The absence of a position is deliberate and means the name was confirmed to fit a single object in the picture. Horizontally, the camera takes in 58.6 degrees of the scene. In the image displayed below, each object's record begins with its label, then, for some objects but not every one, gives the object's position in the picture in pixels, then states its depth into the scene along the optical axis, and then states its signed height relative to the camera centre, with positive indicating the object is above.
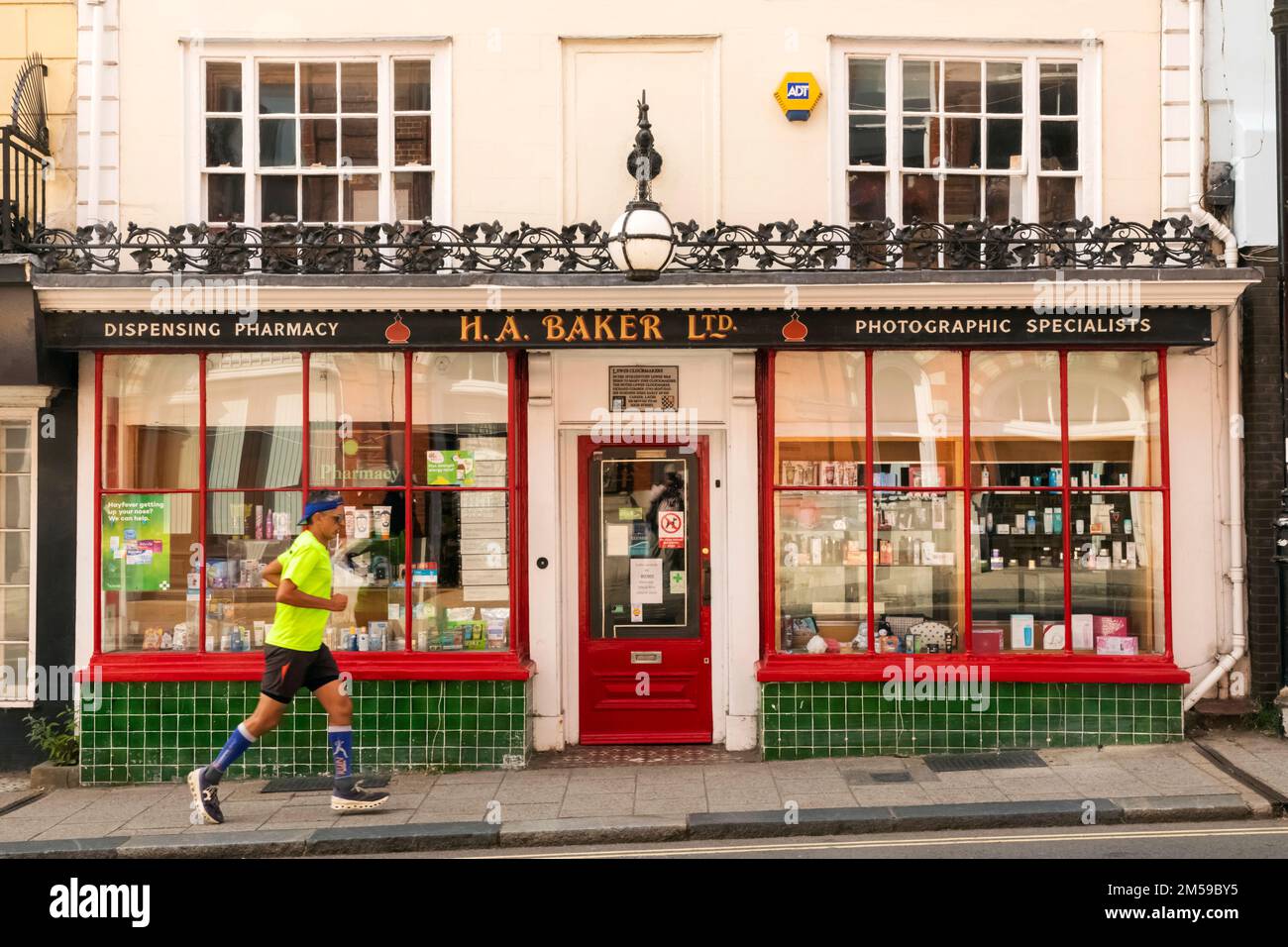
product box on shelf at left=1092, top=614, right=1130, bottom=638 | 9.06 -1.13
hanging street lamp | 8.09 +1.75
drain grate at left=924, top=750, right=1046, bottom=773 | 8.45 -2.07
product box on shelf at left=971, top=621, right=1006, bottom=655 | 9.05 -1.22
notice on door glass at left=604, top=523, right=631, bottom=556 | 9.39 -0.41
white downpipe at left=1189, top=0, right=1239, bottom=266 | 9.20 +3.00
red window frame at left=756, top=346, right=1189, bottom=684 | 8.80 -1.35
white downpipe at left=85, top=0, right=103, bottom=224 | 9.09 +2.98
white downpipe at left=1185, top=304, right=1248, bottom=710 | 9.12 -0.52
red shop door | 9.34 -0.89
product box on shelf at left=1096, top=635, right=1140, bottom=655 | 9.02 -1.28
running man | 7.45 -1.12
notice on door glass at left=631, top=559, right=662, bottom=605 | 9.36 -0.79
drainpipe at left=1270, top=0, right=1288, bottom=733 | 8.88 +2.42
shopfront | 8.76 -0.37
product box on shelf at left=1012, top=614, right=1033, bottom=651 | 9.10 -1.18
